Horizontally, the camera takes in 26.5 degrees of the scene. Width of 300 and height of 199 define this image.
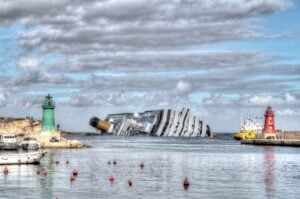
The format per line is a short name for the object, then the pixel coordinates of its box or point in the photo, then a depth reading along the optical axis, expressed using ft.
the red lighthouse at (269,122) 555.32
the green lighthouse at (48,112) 439.71
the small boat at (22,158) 271.69
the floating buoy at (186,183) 202.88
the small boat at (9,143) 416.40
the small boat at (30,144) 398.56
